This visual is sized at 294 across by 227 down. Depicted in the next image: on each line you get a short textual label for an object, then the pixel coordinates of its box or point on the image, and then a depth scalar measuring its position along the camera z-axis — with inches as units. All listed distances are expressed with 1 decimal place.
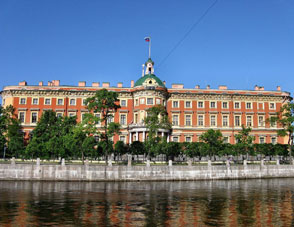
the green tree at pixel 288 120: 2170.3
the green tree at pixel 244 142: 2167.1
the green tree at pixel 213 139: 2167.4
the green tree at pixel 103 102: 1833.2
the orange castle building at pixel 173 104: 2598.4
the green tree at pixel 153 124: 1865.2
